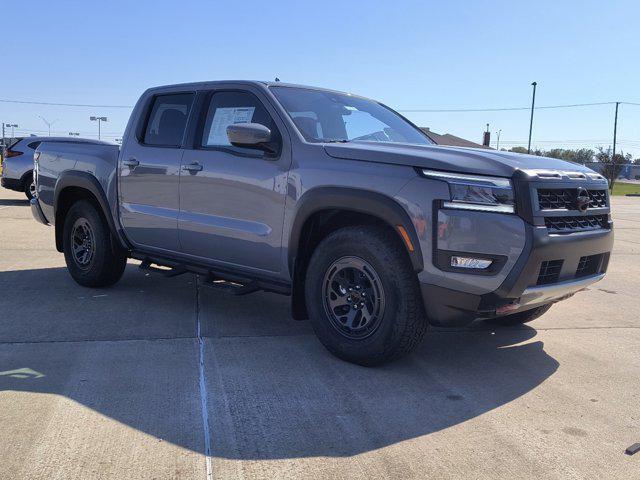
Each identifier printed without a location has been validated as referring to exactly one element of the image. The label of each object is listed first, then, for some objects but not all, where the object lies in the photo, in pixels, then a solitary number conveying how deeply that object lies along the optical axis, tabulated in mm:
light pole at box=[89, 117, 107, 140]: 61869
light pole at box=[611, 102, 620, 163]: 54706
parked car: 14891
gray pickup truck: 3607
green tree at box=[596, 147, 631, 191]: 47781
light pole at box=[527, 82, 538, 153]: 45625
